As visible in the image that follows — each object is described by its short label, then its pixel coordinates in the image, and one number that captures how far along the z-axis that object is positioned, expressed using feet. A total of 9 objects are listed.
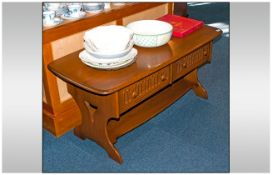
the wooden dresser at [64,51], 6.37
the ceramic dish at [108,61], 5.66
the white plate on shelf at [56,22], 6.23
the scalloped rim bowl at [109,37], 5.67
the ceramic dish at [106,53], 5.62
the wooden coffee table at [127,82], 5.57
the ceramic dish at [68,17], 6.55
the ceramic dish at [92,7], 6.79
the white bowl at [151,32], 6.28
